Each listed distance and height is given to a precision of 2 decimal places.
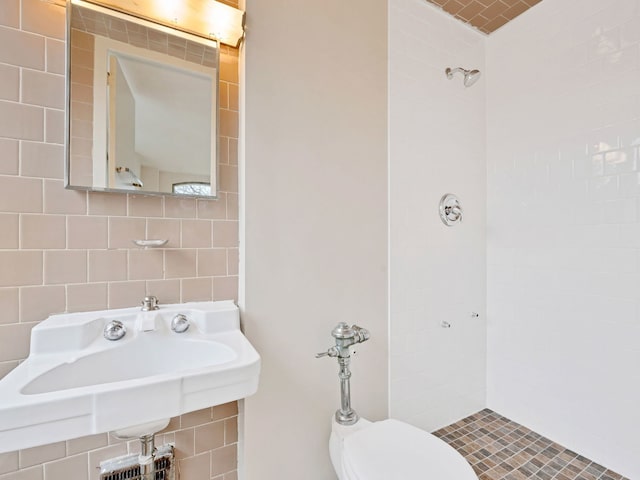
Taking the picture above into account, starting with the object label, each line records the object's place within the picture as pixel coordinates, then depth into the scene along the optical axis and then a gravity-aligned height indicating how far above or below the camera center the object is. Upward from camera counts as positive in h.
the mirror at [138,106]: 0.99 +0.48
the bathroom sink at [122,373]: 0.63 -0.34
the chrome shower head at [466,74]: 1.62 +0.91
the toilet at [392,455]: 0.93 -0.71
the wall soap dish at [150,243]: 1.02 +0.00
